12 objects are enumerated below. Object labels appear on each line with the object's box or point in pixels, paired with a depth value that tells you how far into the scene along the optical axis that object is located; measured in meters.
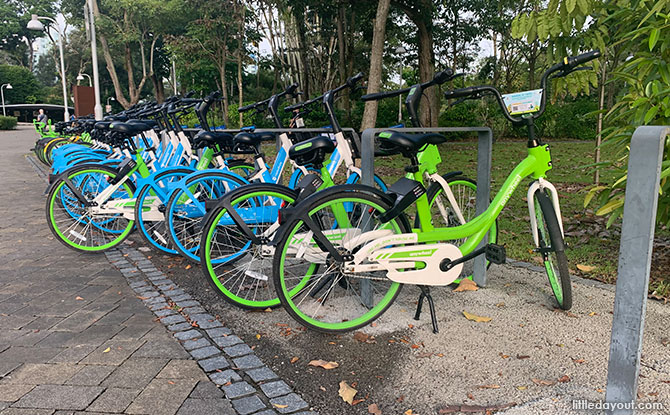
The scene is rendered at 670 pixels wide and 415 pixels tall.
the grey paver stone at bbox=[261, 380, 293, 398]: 2.44
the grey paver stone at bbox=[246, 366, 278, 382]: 2.59
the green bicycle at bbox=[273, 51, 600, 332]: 2.90
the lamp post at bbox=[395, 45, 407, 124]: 21.09
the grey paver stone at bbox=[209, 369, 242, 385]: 2.55
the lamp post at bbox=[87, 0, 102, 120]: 15.06
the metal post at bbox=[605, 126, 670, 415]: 1.98
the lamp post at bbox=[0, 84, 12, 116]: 54.53
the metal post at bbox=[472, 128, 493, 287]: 3.62
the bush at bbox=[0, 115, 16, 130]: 41.16
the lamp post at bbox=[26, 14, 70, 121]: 20.30
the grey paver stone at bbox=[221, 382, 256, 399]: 2.43
